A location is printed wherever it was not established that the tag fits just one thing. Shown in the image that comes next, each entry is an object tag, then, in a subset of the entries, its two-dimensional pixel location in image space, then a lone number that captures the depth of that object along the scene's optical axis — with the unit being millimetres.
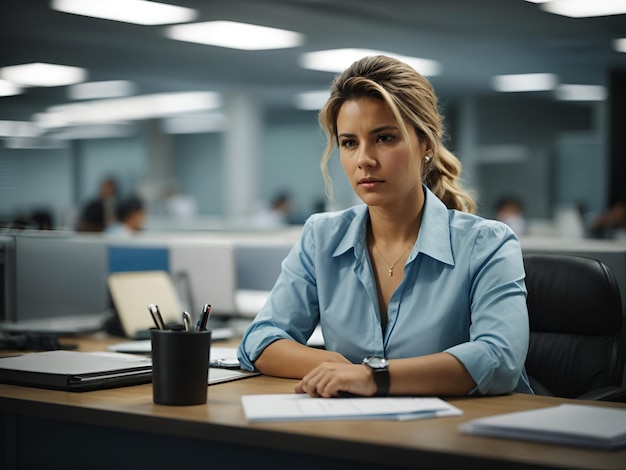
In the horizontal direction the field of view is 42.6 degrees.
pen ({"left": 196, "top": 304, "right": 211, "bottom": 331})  1337
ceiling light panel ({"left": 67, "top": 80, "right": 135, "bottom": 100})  11648
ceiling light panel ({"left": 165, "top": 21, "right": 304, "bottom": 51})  7941
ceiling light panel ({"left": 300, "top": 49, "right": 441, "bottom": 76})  9359
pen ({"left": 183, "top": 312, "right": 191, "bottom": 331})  1335
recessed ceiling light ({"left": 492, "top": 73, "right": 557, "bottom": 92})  11406
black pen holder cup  1276
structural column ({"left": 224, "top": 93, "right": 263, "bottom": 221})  12281
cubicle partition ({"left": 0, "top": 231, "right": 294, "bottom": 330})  2488
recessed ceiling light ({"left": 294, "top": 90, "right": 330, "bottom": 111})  13359
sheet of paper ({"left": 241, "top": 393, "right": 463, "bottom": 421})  1193
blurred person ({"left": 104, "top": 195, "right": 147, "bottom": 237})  6891
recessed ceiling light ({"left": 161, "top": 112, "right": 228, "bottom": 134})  15282
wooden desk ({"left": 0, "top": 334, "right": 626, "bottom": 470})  1021
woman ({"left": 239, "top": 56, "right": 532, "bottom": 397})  1556
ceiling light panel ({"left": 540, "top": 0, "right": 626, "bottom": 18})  6828
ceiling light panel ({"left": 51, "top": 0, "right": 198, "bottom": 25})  6781
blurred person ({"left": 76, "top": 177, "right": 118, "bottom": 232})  6139
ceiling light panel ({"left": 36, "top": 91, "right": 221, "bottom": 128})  13234
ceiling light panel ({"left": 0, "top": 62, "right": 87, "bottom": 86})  9977
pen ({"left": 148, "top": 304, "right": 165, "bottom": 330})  1353
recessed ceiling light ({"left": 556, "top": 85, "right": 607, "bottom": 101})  12047
